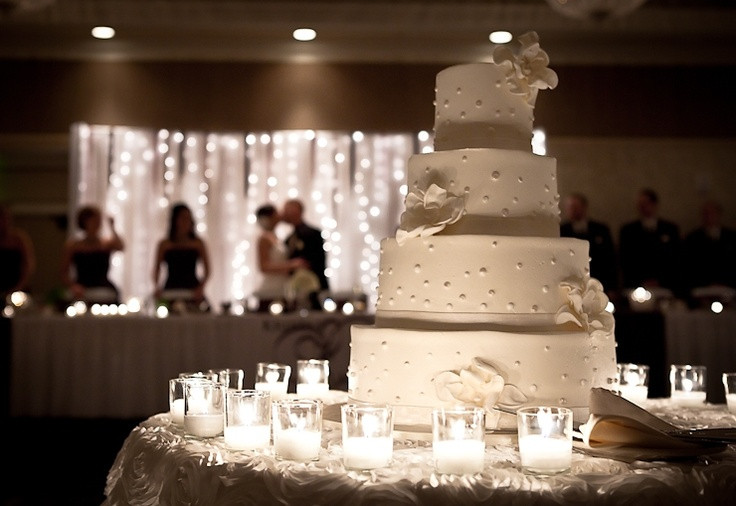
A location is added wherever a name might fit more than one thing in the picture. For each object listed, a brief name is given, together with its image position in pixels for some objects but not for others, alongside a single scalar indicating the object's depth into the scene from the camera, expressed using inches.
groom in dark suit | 324.8
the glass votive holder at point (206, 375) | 104.7
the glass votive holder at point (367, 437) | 78.9
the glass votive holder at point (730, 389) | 118.9
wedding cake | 95.8
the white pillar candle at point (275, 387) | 116.6
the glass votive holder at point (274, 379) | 117.2
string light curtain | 374.6
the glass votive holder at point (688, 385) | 127.1
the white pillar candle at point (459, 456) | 76.7
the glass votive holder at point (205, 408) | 95.2
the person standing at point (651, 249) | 327.6
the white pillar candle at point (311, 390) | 123.5
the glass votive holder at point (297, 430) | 82.2
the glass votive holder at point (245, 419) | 87.0
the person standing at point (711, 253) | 333.4
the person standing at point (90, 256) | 306.8
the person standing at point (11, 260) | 312.2
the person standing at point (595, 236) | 317.4
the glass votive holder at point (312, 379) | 123.8
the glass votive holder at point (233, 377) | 108.0
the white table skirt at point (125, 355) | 253.3
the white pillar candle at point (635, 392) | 124.0
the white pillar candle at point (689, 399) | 126.6
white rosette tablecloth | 73.5
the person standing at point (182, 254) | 313.7
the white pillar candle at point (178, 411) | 102.1
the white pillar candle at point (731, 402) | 118.6
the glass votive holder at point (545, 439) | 78.2
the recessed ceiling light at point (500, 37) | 358.9
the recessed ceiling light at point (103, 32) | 357.4
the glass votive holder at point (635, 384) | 124.3
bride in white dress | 305.7
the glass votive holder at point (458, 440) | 76.7
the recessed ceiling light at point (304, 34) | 358.3
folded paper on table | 83.1
